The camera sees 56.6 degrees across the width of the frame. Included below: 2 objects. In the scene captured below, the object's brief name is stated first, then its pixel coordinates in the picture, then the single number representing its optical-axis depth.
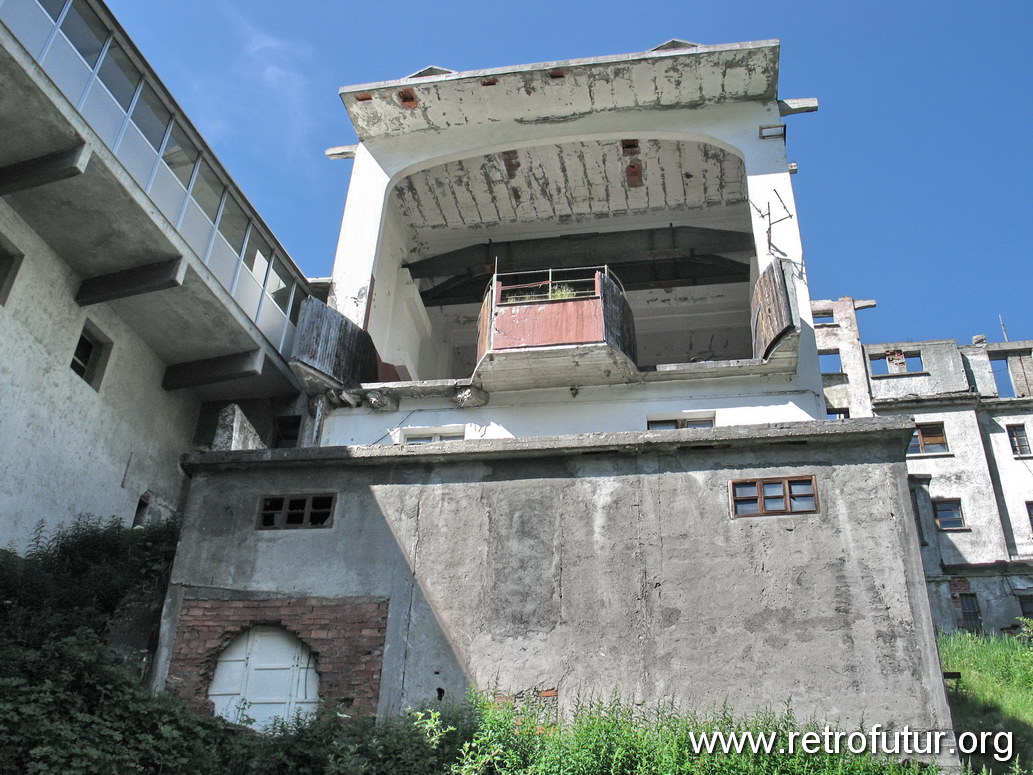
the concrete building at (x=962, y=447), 25.81
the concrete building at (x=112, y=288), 13.70
